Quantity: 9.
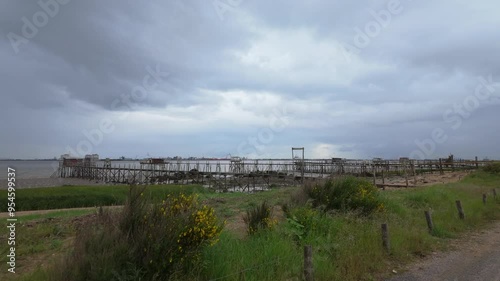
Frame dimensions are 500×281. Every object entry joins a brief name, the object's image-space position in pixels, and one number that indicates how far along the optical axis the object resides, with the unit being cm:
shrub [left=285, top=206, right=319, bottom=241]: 626
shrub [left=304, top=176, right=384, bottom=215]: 901
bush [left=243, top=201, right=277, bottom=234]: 625
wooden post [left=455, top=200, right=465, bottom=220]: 1013
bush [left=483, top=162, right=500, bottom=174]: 2692
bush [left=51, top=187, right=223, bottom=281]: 320
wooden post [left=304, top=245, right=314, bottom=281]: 446
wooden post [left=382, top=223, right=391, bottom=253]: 643
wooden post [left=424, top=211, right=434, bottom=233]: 839
